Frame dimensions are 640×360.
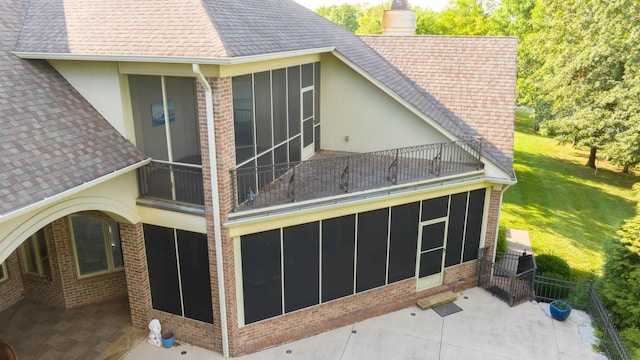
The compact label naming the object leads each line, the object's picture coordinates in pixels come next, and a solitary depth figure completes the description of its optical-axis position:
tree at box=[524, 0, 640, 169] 22.53
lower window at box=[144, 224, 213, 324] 9.73
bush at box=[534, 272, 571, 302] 12.66
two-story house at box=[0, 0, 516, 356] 8.42
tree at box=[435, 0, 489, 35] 41.91
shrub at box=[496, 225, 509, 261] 15.06
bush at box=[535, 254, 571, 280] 13.93
